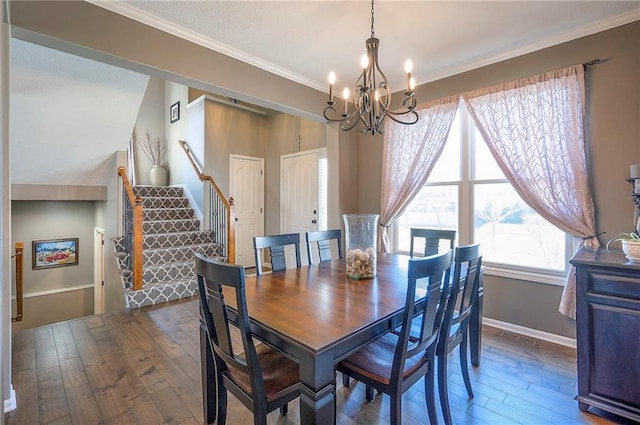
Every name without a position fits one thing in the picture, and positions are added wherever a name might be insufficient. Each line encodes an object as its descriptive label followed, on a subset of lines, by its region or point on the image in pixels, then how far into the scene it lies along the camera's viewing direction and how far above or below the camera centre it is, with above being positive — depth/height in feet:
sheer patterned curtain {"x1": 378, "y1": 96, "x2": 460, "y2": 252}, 10.89 +2.27
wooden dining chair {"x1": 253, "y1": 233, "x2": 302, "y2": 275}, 7.54 -0.83
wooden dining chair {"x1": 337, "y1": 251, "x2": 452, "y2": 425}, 4.48 -2.54
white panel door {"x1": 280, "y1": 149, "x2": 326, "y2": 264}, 16.70 +1.17
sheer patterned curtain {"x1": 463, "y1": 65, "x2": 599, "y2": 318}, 8.26 +1.99
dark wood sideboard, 5.69 -2.43
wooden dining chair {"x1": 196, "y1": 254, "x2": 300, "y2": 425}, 4.13 -2.29
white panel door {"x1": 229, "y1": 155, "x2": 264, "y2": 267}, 18.54 +0.90
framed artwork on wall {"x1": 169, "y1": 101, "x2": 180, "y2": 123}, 20.31 +7.09
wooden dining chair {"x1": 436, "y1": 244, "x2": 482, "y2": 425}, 5.49 -2.01
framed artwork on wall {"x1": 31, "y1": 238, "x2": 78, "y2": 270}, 17.25 -2.24
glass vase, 6.81 -0.78
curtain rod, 8.17 +4.08
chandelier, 6.43 +2.55
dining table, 3.85 -1.61
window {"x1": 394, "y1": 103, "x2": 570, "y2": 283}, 9.35 +0.02
